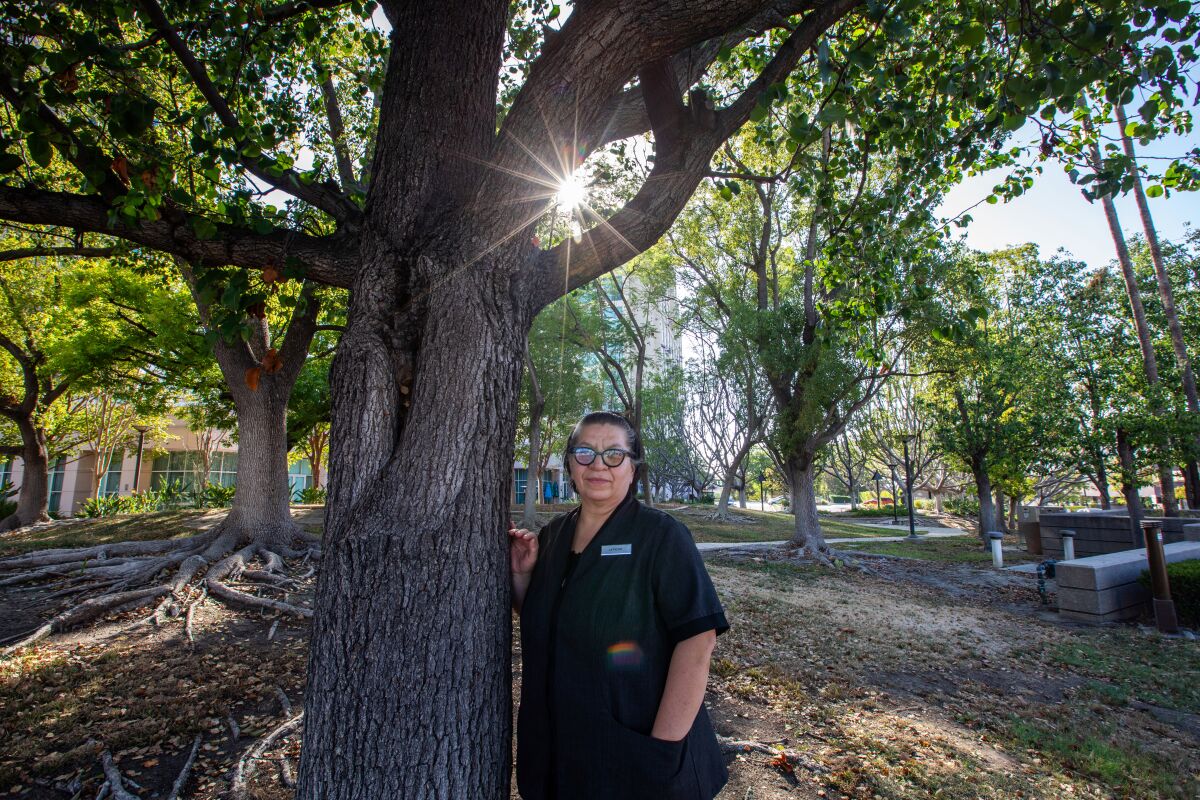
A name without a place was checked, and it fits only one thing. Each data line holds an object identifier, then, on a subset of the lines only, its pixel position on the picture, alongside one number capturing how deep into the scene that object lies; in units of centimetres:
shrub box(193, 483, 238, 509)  2175
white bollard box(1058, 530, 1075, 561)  1187
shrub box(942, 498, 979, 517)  2884
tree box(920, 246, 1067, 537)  1565
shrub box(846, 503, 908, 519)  3697
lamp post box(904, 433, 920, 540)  2258
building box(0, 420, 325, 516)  3350
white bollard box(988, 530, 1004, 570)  1359
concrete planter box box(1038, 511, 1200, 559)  1394
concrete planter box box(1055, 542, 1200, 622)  829
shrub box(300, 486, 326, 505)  2360
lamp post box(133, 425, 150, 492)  2632
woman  180
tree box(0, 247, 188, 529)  1407
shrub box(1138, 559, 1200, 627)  789
